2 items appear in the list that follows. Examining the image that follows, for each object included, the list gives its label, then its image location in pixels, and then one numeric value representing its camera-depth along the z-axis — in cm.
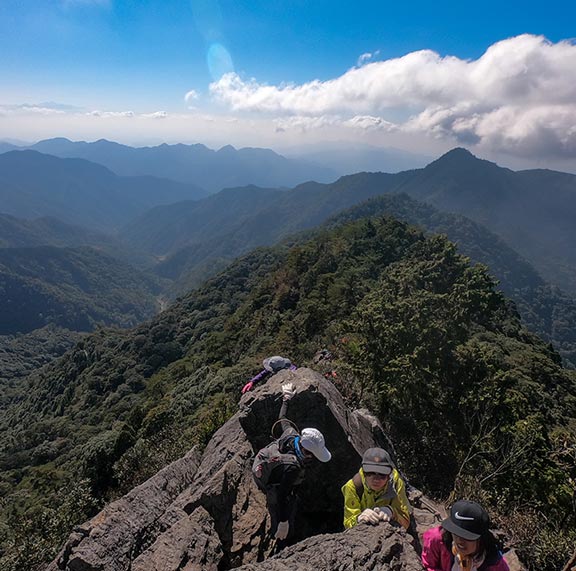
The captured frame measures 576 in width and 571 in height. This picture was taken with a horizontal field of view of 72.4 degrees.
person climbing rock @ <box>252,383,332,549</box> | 657
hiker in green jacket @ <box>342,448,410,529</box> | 564
